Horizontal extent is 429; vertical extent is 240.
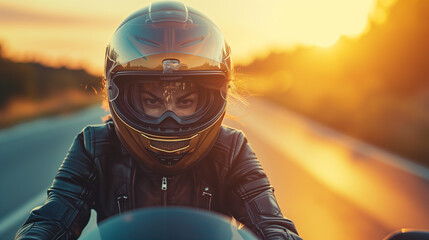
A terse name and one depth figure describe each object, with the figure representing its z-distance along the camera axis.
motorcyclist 1.71
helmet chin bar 1.78
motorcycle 1.04
